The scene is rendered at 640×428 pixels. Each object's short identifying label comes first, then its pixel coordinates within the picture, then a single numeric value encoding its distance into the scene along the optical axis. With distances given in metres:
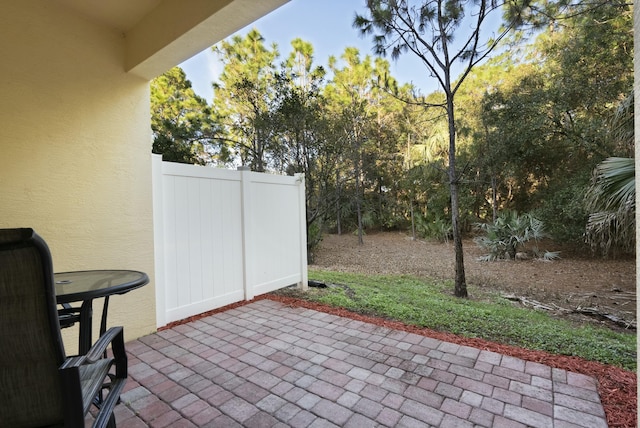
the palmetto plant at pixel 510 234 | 7.50
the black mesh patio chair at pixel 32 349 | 0.83
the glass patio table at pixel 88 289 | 1.26
